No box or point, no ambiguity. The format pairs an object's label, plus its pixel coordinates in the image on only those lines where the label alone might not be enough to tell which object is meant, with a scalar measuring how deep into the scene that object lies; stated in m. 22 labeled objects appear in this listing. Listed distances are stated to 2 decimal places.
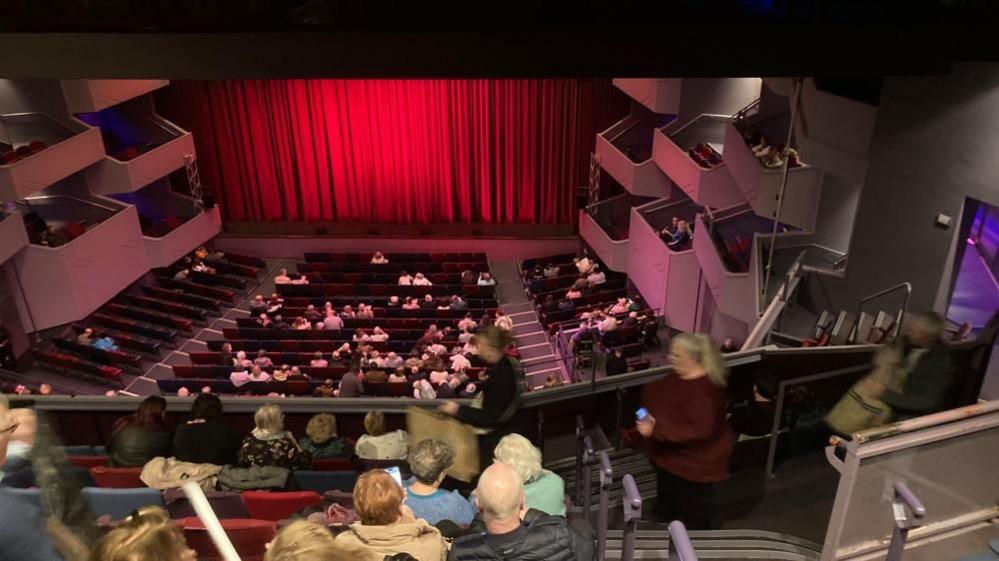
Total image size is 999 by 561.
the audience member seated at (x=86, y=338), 11.94
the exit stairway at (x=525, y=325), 12.23
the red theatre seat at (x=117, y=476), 4.25
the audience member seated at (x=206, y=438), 4.27
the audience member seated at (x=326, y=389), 8.97
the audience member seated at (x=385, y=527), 2.63
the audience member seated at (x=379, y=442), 4.64
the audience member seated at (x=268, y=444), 4.21
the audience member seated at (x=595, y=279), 14.54
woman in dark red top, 3.55
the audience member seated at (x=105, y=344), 11.83
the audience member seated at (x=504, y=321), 11.83
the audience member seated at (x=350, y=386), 8.71
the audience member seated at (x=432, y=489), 3.23
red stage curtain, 17.08
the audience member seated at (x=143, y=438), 4.42
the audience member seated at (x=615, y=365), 9.55
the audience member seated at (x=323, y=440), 4.60
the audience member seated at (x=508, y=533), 2.45
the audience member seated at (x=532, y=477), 3.22
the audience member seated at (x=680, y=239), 12.88
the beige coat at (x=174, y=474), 4.11
